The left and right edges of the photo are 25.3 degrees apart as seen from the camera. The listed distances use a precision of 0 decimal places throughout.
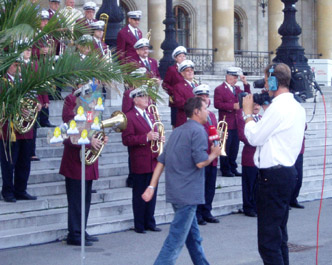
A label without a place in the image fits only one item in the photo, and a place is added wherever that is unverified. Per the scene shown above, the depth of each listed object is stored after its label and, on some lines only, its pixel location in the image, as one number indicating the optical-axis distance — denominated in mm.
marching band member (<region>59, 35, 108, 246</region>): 9273
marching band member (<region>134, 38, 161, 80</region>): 12258
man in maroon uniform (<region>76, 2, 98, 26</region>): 13266
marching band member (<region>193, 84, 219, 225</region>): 10977
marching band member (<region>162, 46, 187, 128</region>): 12641
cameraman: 6789
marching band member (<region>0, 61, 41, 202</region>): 10148
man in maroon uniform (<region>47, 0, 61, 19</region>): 13430
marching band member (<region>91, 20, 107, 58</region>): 12017
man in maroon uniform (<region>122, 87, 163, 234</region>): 10055
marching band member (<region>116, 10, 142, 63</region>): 13344
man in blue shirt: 7352
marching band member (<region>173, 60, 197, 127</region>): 11828
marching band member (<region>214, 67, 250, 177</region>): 12984
